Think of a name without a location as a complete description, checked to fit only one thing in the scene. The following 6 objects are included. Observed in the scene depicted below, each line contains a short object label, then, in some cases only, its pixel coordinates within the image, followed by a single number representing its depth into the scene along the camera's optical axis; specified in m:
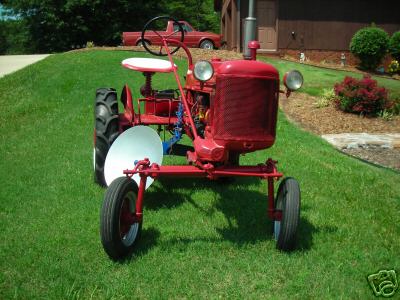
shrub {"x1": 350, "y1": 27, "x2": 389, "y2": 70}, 17.64
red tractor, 3.60
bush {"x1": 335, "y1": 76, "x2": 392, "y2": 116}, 11.38
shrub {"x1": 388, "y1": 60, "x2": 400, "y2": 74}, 18.28
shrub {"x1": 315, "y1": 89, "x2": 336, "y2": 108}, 11.93
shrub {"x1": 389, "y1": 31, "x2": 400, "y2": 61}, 18.43
